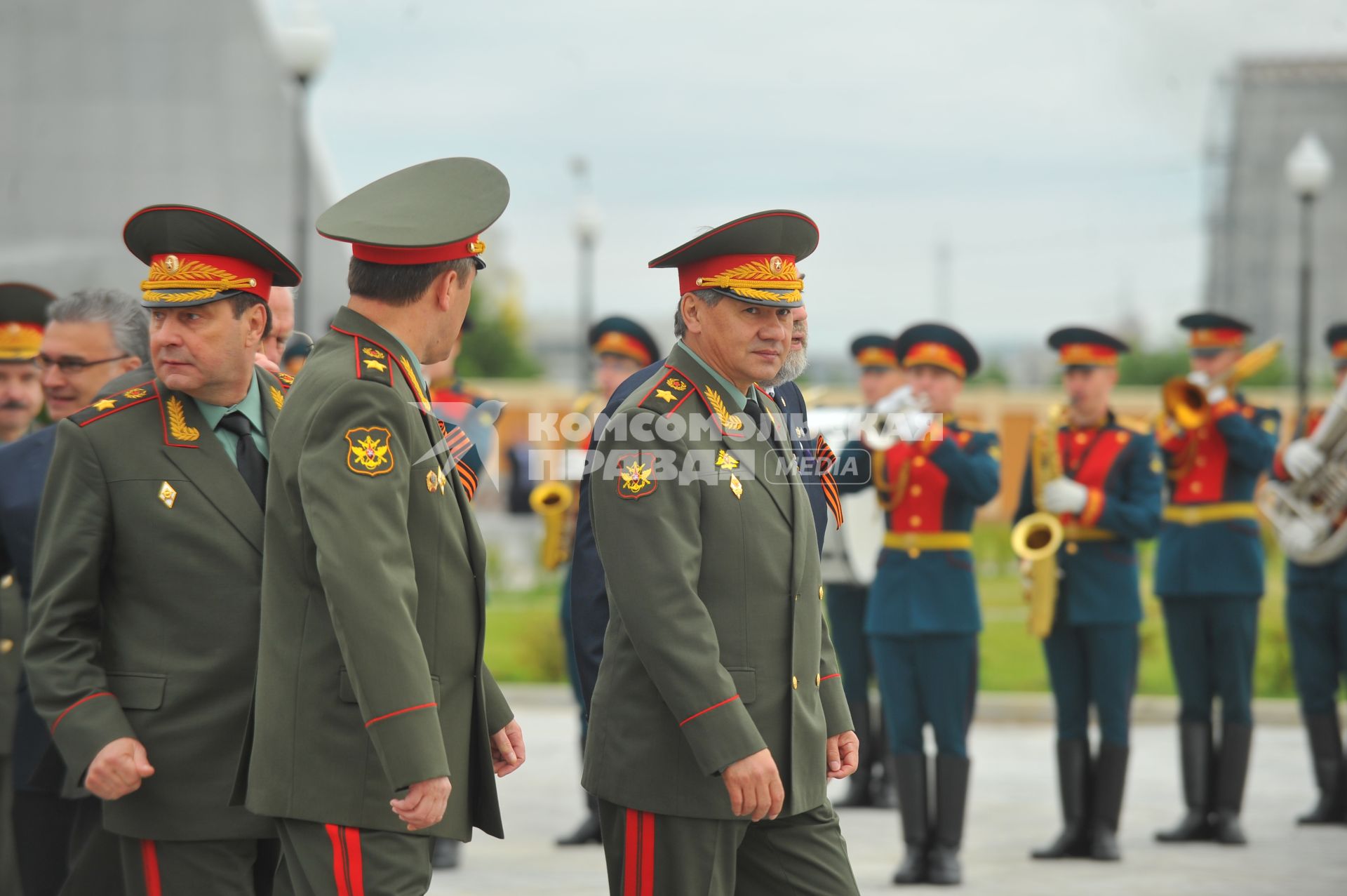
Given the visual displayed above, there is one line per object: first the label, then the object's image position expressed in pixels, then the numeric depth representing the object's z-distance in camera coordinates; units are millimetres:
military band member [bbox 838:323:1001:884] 14055
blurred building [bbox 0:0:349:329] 42687
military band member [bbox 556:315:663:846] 16766
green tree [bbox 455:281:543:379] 96125
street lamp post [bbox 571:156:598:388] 45812
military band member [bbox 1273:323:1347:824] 16594
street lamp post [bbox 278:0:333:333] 22516
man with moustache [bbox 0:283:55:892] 9852
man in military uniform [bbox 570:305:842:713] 8531
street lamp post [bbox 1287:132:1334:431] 31453
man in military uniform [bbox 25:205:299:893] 7137
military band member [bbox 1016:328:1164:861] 14797
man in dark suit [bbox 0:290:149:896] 9203
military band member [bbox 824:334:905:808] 17562
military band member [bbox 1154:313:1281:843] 15711
